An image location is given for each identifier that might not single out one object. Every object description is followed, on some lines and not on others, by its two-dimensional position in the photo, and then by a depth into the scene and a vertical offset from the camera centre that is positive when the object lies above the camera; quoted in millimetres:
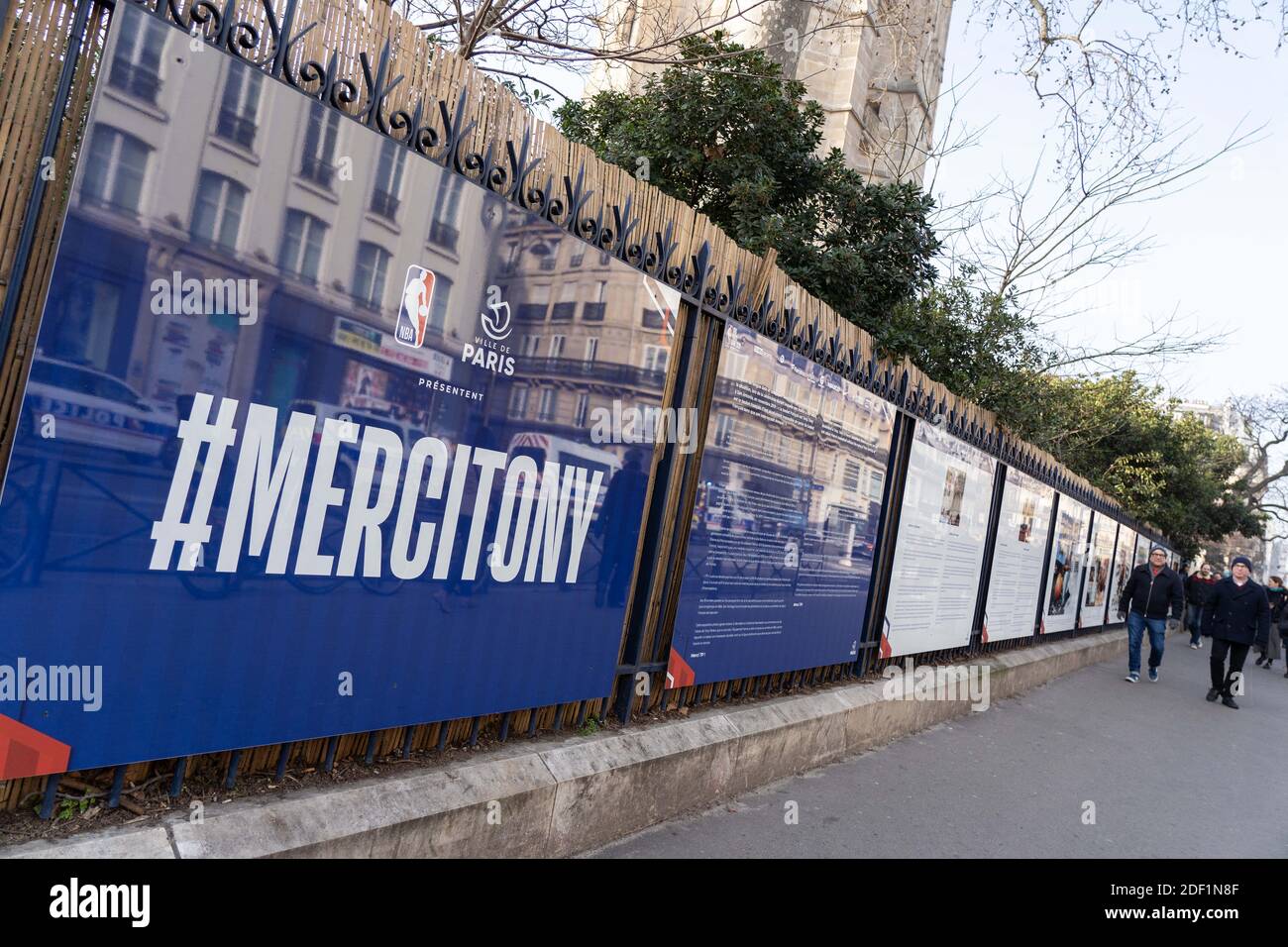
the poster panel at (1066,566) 13172 +429
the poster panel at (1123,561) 18359 +902
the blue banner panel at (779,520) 4973 +161
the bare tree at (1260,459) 47219 +9339
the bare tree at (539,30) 6133 +3507
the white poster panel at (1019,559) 10445 +331
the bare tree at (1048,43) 8977 +5513
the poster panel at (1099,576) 15797 +450
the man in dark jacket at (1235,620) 11039 +47
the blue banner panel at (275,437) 2330 +84
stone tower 18906 +11660
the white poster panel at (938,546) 7598 +252
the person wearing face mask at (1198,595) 20891 +509
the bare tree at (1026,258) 12281 +4724
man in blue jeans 12539 +95
